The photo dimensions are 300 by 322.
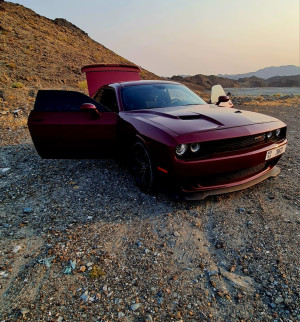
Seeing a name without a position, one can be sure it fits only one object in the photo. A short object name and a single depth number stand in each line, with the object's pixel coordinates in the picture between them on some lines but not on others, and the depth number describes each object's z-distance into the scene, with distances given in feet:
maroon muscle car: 8.32
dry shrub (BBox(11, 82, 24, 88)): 37.32
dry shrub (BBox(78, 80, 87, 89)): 51.77
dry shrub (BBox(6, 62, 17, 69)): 48.33
